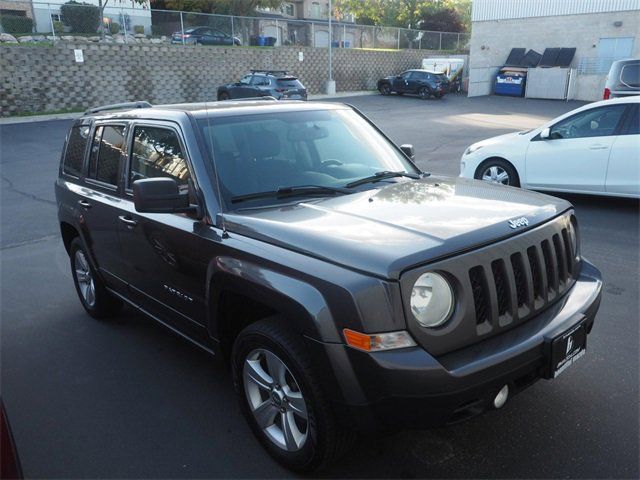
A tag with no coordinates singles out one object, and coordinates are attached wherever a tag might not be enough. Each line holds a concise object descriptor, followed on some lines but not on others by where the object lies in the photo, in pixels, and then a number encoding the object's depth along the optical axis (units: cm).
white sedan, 765
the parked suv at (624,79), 1366
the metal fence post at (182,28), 3056
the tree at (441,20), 5650
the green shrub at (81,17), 2623
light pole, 3609
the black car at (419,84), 3253
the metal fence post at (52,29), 2573
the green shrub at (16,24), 2500
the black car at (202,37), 3056
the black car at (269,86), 2397
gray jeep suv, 241
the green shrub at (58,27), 2586
